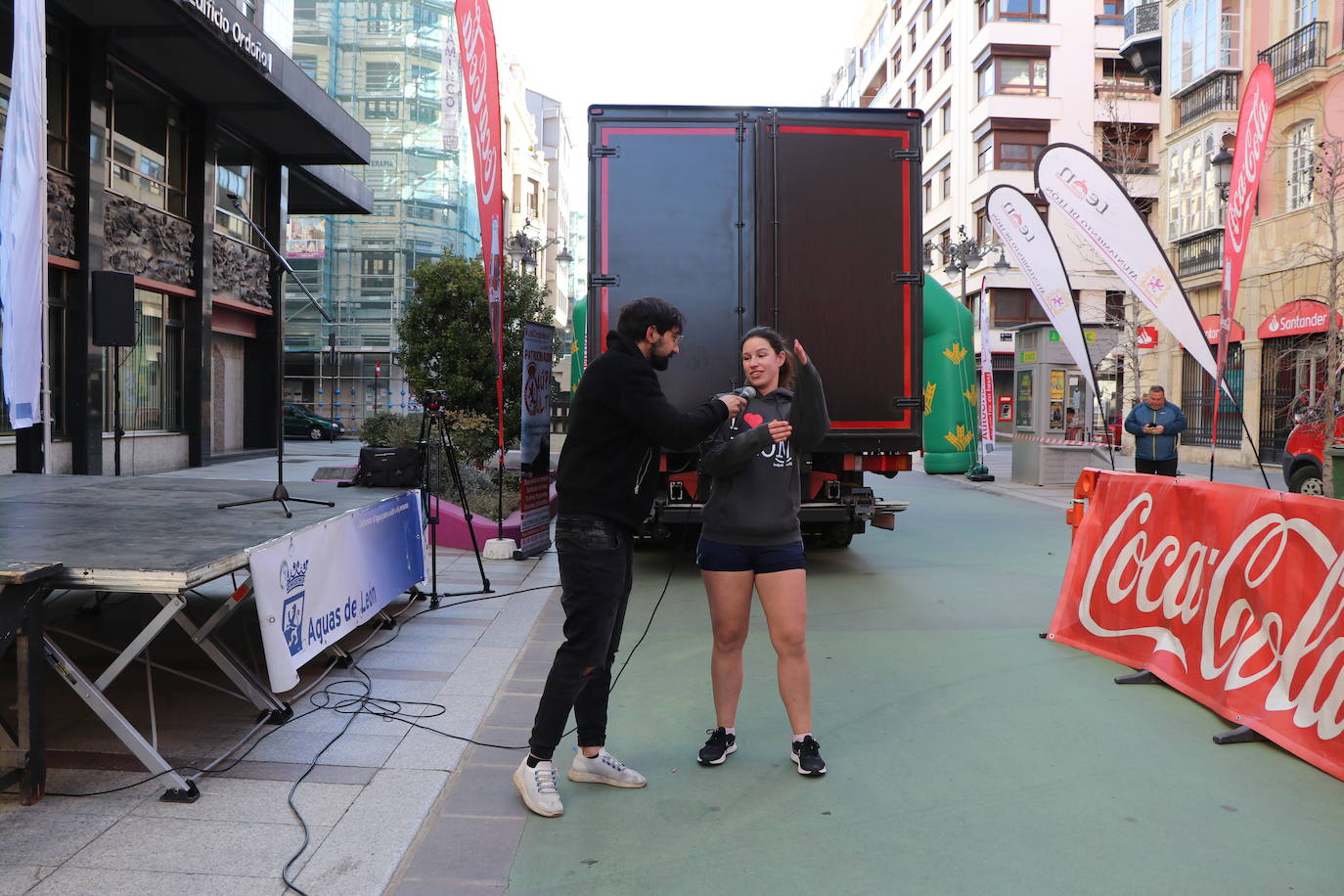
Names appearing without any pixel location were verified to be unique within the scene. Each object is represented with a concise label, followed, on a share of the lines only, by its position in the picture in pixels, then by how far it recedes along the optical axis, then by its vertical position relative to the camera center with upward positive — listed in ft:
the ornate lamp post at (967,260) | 67.00 +12.72
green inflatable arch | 38.70 +1.74
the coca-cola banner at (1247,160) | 26.27 +6.63
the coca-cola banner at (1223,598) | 14.33 -2.94
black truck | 27.81 +4.87
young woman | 13.24 -1.45
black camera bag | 24.04 -1.22
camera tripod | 24.02 -0.78
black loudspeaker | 30.25 +3.18
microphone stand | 19.51 +0.64
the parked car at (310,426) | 114.32 -1.00
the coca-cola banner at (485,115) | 29.94 +8.74
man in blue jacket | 42.09 -0.36
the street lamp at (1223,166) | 57.67 +14.92
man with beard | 12.05 -0.94
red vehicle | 46.24 -1.74
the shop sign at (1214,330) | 76.94 +6.77
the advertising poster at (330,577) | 14.46 -2.73
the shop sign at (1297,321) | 67.56 +6.74
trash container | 31.65 -1.34
